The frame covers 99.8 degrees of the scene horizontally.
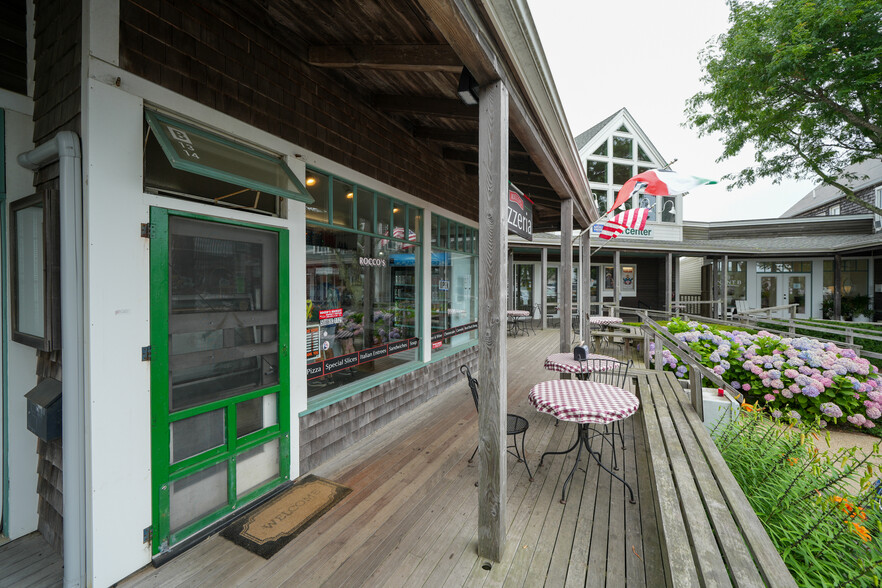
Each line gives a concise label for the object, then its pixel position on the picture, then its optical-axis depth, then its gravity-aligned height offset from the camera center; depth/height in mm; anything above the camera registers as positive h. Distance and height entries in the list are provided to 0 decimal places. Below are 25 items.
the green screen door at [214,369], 2154 -535
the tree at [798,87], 8227 +5144
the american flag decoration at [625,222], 6582 +1206
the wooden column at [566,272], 4840 +228
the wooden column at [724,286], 12922 +101
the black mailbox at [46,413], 1999 -684
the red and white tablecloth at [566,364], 3846 -810
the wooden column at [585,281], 6422 +144
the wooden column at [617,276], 12086 +425
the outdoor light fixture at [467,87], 2188 +1207
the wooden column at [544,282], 11805 +228
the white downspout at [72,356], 1847 -338
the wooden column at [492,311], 2104 -125
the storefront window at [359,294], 3340 -54
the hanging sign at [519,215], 2932 +633
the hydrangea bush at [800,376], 4661 -1155
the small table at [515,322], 10141 -1026
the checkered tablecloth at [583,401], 2652 -870
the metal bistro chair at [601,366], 3813 -811
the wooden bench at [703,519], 1470 -1121
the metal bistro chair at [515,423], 2863 -1094
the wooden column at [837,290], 12997 -16
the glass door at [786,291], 14148 -61
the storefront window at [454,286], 5395 +45
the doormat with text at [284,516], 2291 -1552
